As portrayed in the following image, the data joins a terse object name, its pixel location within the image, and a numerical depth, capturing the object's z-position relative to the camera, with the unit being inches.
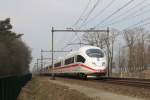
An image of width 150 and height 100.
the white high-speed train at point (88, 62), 1459.2
